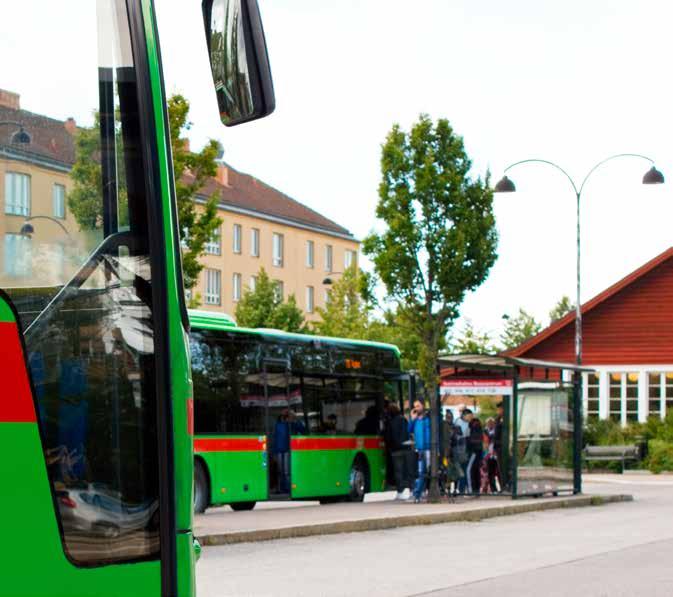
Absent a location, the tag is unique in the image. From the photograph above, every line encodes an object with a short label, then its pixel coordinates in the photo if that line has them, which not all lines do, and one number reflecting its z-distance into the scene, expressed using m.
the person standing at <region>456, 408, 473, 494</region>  28.80
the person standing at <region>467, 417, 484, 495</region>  28.88
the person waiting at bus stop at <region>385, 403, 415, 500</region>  28.42
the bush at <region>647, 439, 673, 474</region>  45.94
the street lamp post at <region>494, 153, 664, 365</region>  42.62
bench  45.69
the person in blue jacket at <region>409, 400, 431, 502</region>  27.67
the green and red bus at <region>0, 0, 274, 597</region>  4.34
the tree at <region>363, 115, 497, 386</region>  29.05
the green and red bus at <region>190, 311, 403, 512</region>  23.64
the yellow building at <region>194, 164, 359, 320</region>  90.38
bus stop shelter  26.98
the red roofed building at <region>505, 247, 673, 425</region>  51.12
